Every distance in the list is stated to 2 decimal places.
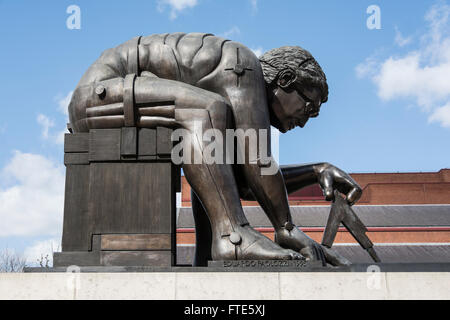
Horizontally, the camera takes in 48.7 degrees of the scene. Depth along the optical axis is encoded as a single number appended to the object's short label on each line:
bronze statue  4.04
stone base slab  3.27
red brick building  17.73
